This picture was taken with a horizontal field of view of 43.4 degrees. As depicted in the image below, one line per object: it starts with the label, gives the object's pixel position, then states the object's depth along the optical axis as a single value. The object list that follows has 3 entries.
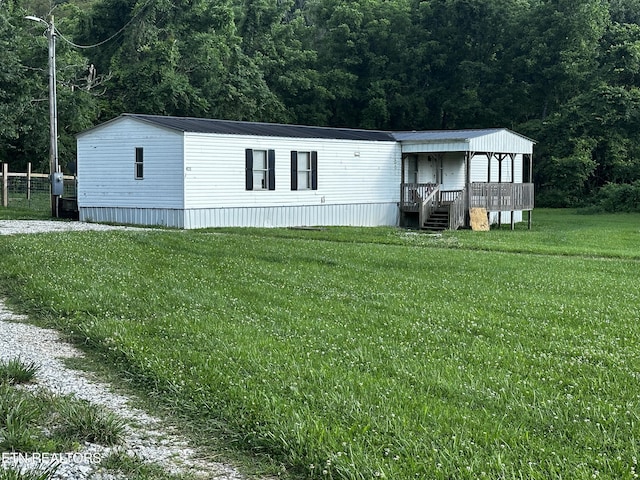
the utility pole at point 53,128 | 23.53
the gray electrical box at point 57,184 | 23.61
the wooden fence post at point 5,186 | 27.45
